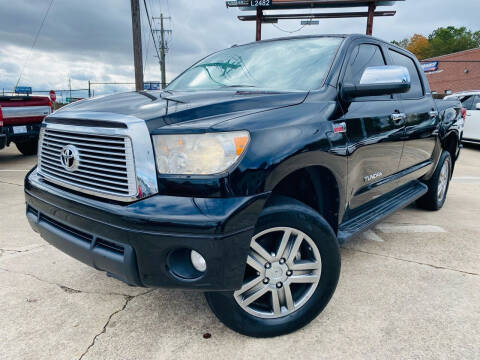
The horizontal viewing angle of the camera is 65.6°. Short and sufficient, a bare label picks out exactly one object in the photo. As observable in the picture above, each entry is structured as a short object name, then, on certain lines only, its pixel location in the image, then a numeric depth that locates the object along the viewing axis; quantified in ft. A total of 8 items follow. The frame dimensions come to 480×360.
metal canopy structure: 67.77
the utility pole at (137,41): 35.45
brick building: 114.12
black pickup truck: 5.50
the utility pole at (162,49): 102.85
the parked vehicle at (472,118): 34.94
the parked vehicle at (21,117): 23.08
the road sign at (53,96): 41.73
